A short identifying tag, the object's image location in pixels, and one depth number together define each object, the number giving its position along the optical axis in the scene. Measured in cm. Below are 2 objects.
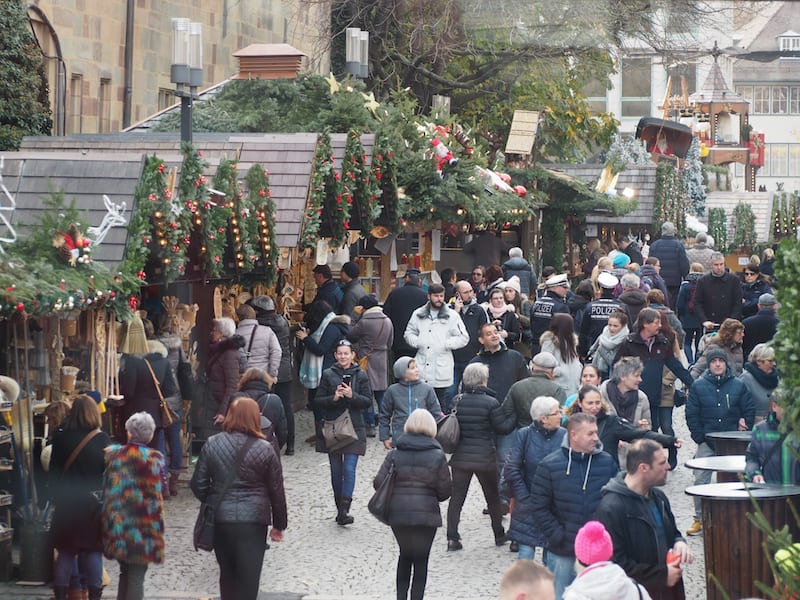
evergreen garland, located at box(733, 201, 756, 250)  5160
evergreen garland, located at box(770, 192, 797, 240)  5334
